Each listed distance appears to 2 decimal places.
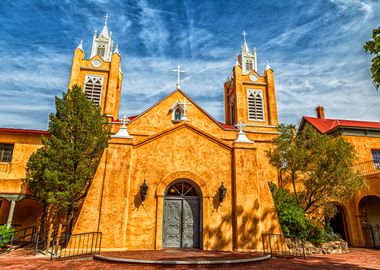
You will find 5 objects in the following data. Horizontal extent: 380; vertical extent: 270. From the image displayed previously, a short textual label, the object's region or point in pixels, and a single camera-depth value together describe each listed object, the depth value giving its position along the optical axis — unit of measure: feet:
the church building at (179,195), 35.37
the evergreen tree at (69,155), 42.98
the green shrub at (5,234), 39.76
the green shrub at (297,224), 41.75
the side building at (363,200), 59.31
